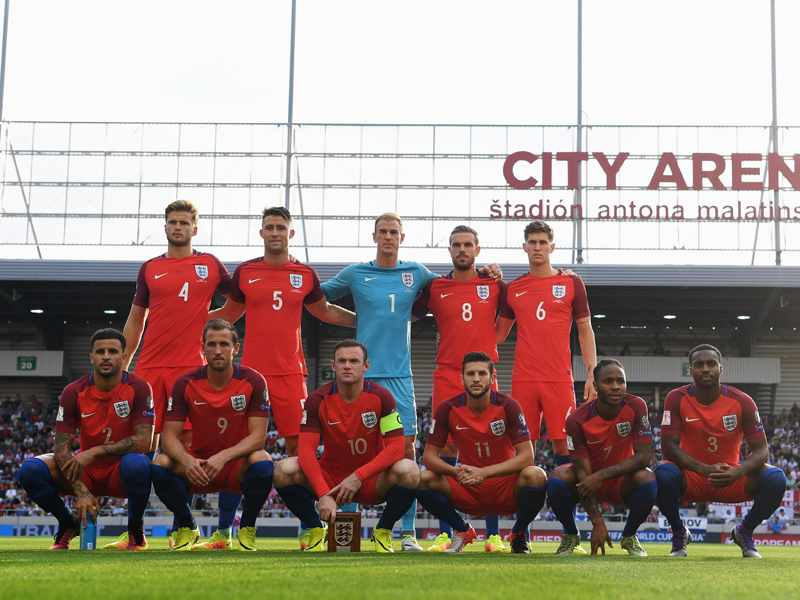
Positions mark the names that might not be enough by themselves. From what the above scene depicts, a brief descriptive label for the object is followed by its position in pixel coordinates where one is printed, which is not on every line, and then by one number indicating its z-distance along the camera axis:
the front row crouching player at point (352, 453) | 5.55
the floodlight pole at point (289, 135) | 21.33
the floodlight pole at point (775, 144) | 20.34
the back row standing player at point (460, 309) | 6.87
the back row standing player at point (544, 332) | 6.99
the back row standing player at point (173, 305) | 6.62
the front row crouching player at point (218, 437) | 5.65
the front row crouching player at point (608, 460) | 5.80
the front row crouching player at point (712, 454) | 5.95
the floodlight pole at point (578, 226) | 20.44
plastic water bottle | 5.40
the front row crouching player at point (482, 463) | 5.73
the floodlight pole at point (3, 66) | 22.14
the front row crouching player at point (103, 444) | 5.69
